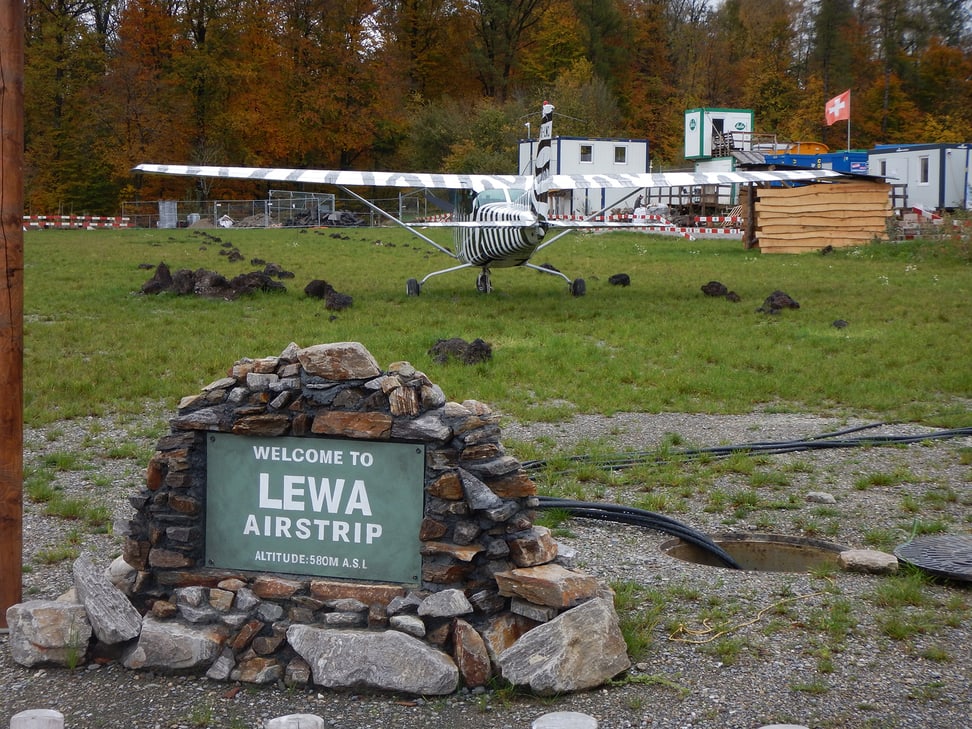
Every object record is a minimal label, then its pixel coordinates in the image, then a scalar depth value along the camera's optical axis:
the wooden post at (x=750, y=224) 32.69
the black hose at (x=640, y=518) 6.29
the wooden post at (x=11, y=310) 4.99
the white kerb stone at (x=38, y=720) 3.64
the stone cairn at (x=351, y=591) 4.48
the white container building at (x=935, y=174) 40.75
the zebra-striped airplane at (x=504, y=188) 19.48
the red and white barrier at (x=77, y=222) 54.12
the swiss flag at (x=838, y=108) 45.75
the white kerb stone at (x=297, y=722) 3.73
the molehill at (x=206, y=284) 18.81
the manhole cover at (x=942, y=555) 5.71
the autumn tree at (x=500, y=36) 78.38
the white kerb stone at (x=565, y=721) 3.87
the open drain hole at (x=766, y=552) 6.36
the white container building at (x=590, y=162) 53.44
